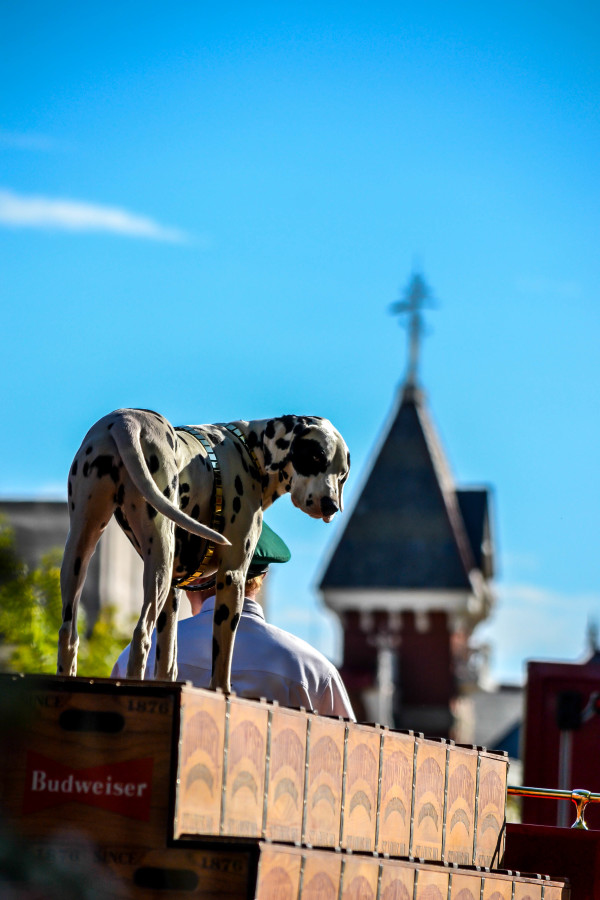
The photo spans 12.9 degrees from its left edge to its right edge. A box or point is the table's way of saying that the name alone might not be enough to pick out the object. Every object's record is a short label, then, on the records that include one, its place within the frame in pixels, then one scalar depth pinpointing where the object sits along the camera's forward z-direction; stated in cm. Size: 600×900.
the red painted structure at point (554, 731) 2493
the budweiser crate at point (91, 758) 718
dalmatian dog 834
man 1016
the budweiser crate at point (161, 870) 713
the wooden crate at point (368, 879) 736
